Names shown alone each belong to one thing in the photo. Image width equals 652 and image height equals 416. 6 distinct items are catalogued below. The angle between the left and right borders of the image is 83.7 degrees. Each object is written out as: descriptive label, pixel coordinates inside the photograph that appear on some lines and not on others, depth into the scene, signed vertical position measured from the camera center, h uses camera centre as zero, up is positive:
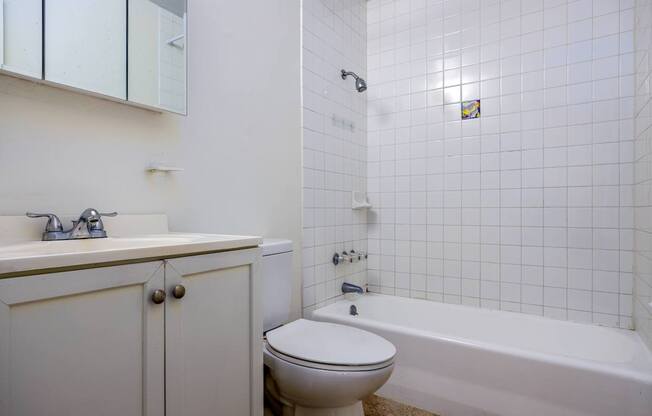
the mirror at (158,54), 1.20 +0.53
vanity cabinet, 0.60 -0.27
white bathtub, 1.38 -0.70
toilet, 1.20 -0.52
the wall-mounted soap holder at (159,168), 1.27 +0.14
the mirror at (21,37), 0.91 +0.44
